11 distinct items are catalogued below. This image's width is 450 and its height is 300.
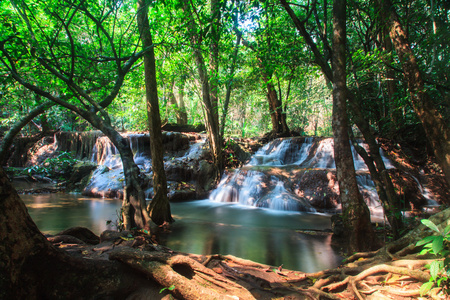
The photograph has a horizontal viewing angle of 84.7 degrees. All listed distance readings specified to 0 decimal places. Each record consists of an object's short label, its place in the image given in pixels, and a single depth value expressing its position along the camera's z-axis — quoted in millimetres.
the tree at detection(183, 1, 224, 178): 10719
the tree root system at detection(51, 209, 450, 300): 2238
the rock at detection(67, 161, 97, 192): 13570
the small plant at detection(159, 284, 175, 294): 2147
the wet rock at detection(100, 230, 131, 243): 4019
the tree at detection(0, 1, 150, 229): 5391
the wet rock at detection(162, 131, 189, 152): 14922
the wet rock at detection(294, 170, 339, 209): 9001
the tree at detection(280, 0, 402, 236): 4586
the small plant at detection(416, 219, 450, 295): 1817
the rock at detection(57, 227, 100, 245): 4434
